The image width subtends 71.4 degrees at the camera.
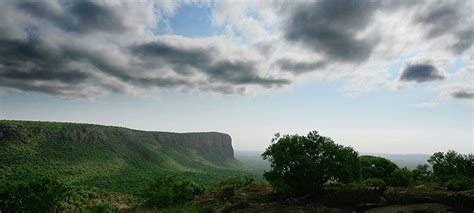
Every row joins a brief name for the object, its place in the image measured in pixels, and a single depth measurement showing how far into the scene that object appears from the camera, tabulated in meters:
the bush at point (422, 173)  46.72
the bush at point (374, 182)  37.09
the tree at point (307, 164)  27.67
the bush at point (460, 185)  28.28
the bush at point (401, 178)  39.00
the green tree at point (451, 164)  46.84
